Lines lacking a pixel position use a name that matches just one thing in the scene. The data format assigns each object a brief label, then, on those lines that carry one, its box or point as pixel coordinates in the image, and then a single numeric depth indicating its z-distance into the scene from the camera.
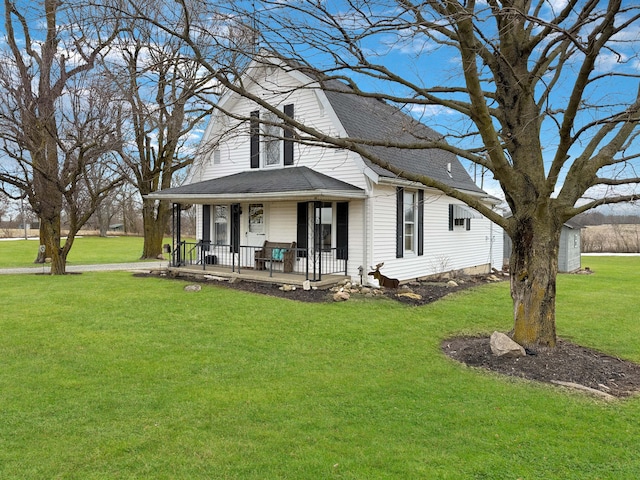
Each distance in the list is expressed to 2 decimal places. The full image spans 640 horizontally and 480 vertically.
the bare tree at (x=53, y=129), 13.24
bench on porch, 12.59
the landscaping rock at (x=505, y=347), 5.58
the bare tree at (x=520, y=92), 5.01
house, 11.50
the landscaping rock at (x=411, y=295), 10.46
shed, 17.91
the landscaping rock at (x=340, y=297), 9.93
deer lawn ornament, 11.33
